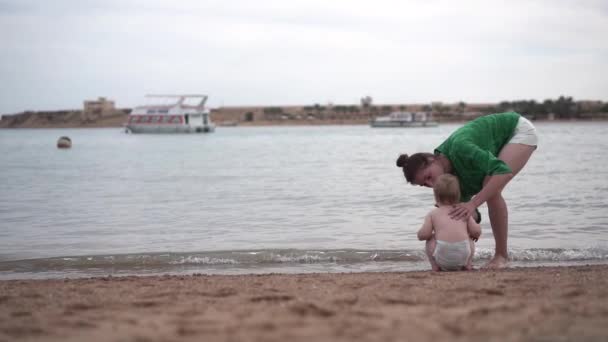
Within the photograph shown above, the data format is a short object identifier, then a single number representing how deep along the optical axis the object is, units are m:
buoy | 45.44
